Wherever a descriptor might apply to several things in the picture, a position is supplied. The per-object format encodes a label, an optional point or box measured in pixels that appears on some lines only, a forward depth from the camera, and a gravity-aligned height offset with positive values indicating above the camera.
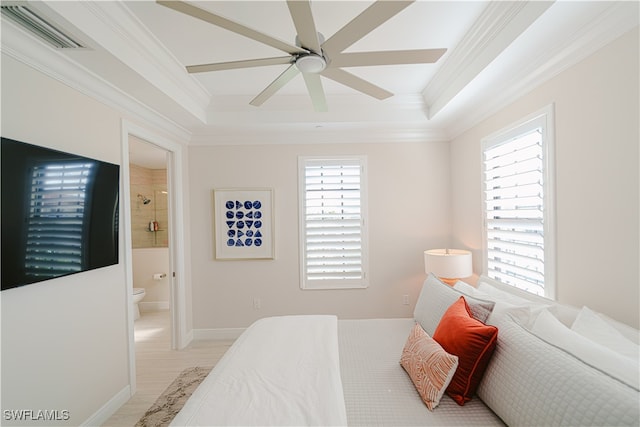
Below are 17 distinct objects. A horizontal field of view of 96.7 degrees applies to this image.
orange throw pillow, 1.34 -0.69
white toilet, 4.12 -1.18
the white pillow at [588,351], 0.96 -0.56
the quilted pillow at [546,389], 0.86 -0.62
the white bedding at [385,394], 1.25 -0.91
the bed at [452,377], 0.98 -0.82
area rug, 2.13 -1.53
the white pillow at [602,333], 1.22 -0.58
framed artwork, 3.48 -0.11
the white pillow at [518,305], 1.60 -0.59
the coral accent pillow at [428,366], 1.33 -0.78
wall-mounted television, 1.45 +0.03
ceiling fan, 1.14 +0.81
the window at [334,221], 3.49 -0.09
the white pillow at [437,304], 1.67 -0.61
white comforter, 1.19 -0.84
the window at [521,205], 1.94 +0.04
